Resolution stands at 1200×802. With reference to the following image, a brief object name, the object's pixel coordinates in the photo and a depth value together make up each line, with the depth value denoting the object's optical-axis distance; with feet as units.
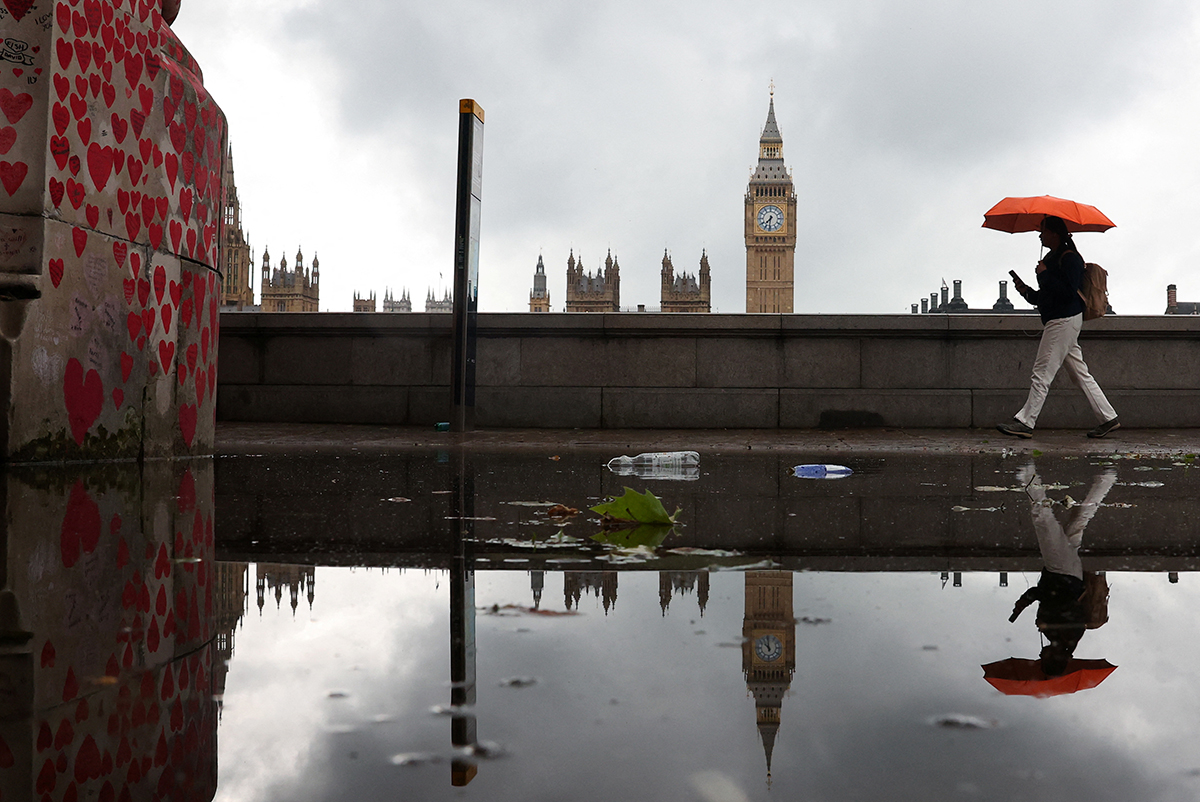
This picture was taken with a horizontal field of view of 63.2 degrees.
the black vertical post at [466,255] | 30.19
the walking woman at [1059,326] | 29.04
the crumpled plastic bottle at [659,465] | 17.72
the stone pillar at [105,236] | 13.73
